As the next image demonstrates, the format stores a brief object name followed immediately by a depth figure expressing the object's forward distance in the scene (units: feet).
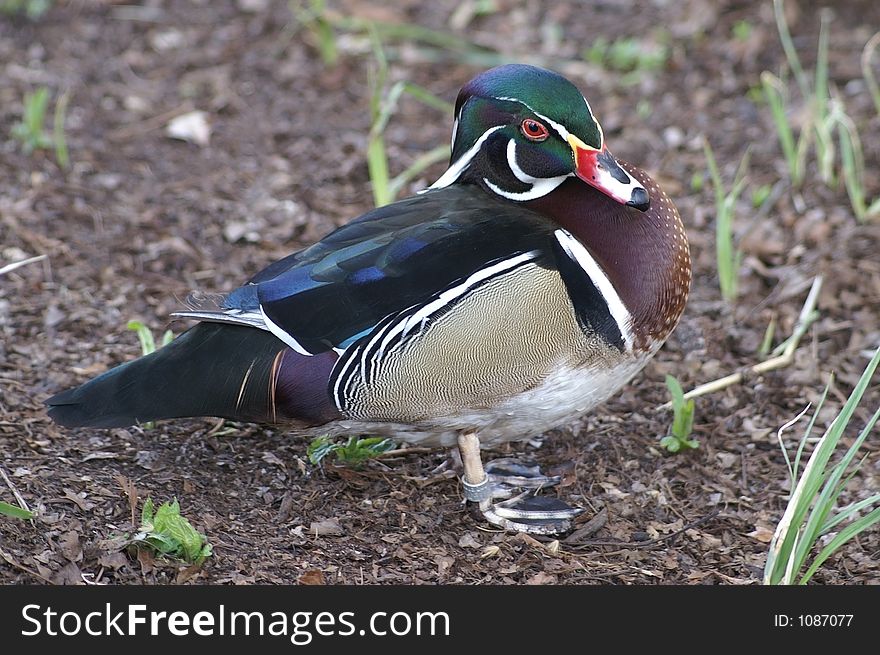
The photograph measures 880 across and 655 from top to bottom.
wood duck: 21.39
